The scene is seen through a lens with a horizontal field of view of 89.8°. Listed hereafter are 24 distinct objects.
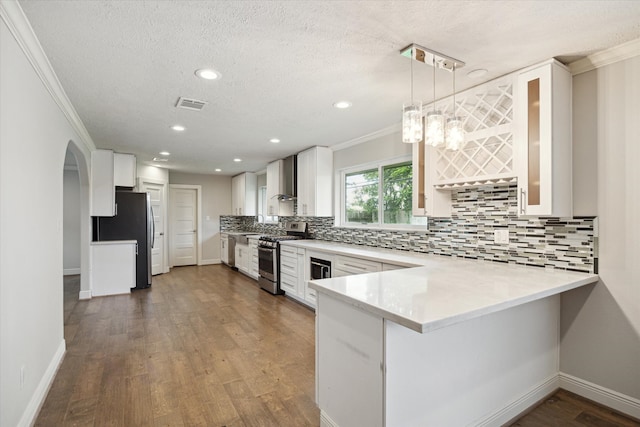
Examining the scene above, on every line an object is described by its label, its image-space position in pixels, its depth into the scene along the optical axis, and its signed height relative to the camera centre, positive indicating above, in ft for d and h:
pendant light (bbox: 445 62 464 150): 6.22 +1.53
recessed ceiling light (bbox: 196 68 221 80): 7.55 +3.35
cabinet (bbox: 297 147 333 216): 15.37 +1.48
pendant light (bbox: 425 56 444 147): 6.16 +1.61
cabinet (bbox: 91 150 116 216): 16.07 +1.51
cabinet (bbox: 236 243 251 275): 20.94 -3.03
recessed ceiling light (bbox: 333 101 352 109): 9.67 +3.31
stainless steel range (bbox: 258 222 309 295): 16.34 -2.34
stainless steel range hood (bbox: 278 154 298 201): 17.31 +1.88
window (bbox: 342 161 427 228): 12.23 +0.68
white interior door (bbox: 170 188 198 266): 25.46 -1.07
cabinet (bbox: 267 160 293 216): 18.67 +1.32
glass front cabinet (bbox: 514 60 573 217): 6.80 +1.56
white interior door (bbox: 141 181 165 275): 21.70 -0.63
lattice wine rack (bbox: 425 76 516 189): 7.57 +1.75
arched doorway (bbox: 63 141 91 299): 15.25 -0.75
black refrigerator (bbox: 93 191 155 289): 17.26 -0.73
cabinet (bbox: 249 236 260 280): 19.47 -2.83
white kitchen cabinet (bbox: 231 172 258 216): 24.58 +1.49
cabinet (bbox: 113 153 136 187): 17.71 +2.41
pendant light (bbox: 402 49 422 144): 5.96 +1.69
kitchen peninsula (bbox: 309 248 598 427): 4.76 -2.36
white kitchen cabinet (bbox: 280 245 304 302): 14.57 -2.86
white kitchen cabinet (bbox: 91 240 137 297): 16.19 -2.78
